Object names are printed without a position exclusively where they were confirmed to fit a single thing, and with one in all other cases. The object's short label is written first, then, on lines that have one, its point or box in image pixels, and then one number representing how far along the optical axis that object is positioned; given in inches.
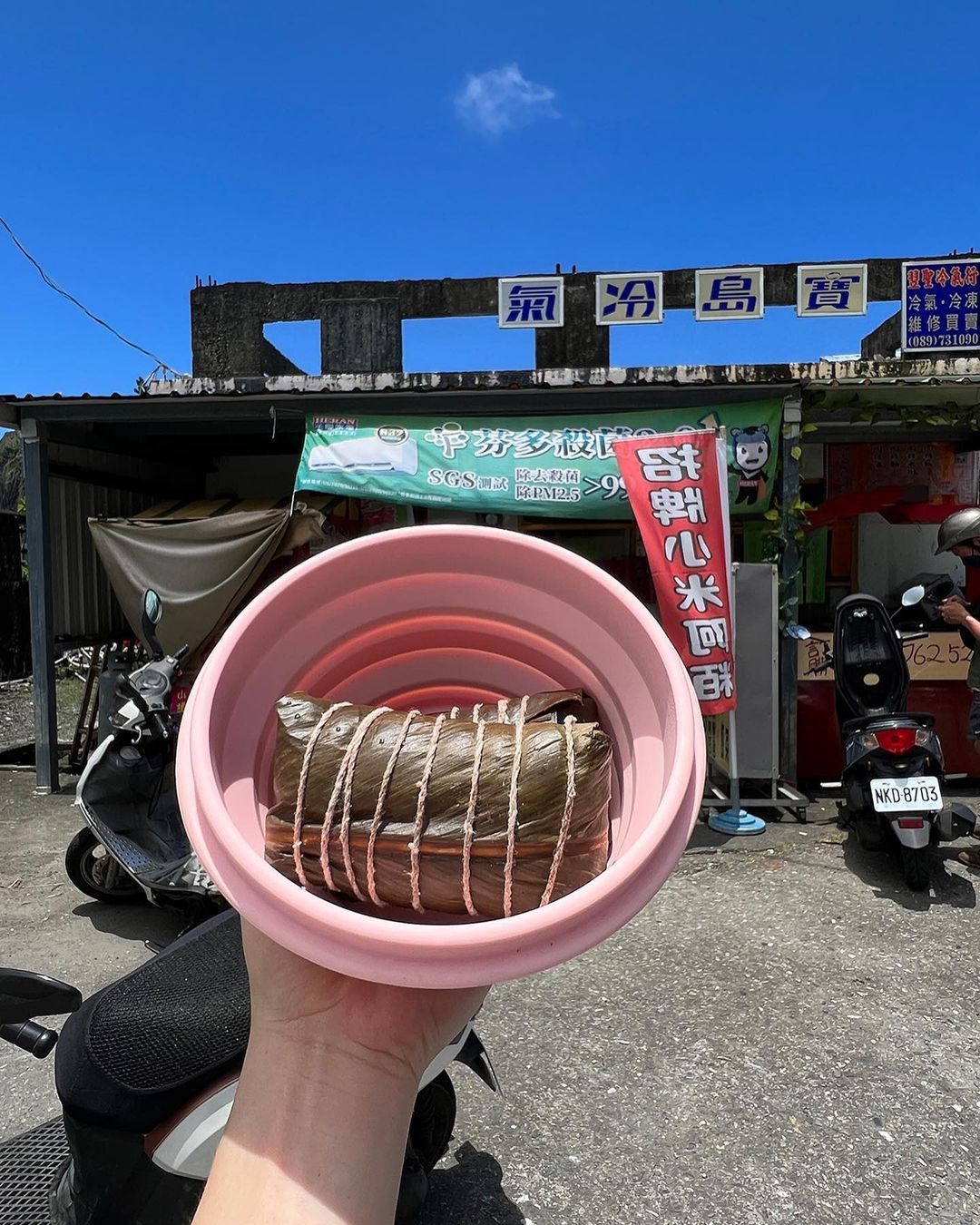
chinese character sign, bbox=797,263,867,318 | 413.4
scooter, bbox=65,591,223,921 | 139.9
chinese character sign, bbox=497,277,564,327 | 425.4
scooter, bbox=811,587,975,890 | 160.1
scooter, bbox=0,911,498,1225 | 58.4
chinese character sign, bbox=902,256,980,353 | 378.0
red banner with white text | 188.1
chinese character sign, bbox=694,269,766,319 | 418.9
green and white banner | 220.8
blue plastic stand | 199.6
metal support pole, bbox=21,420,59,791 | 240.5
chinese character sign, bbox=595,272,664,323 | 417.7
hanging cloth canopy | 233.6
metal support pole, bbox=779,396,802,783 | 222.1
